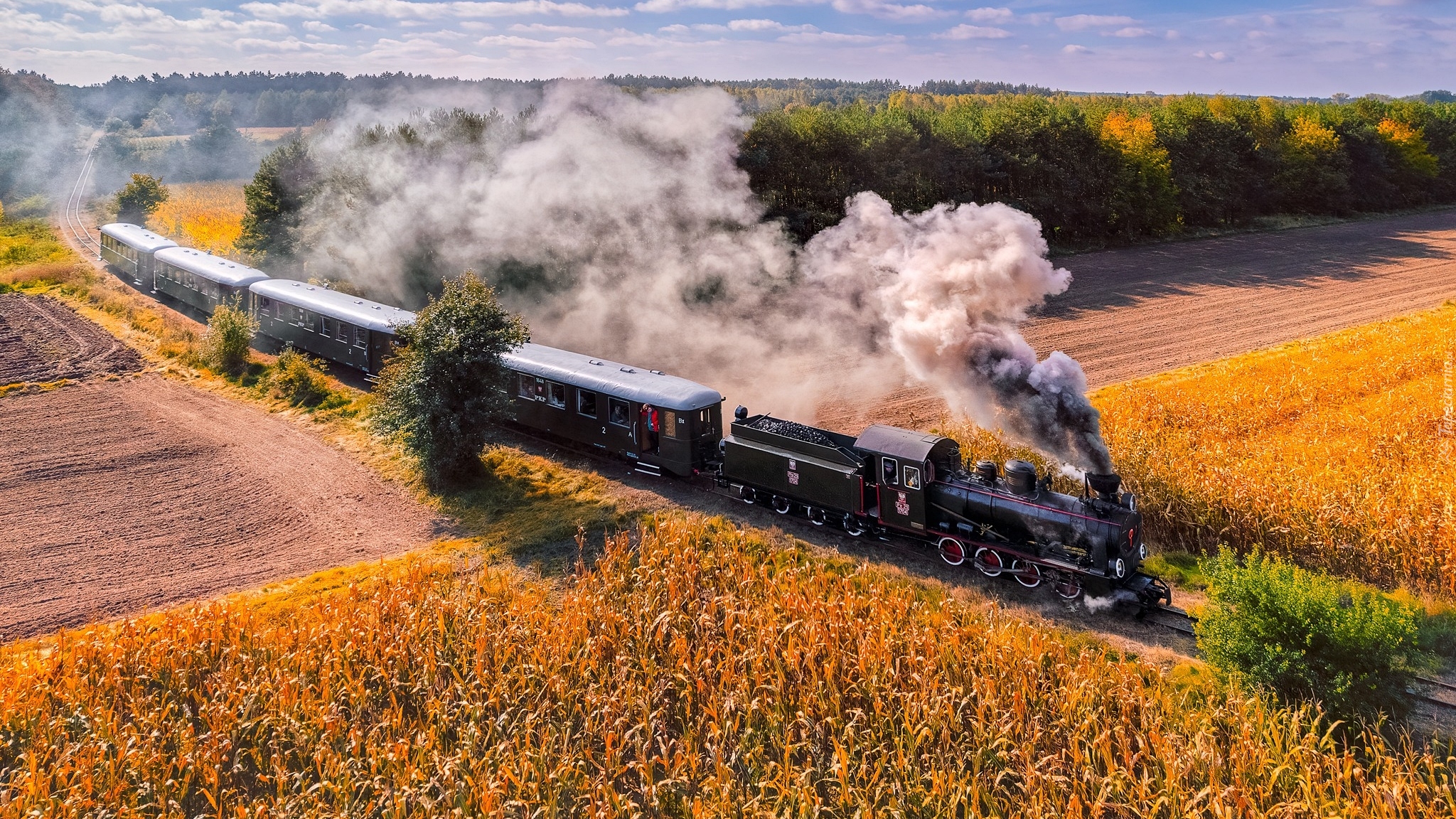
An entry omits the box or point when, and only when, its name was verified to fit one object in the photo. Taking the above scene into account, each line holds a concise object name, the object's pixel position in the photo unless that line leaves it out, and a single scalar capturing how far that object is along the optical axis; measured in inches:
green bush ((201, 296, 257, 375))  1218.0
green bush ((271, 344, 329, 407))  1115.3
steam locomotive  584.1
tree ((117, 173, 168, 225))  2277.3
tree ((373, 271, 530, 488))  818.2
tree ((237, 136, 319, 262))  1761.8
